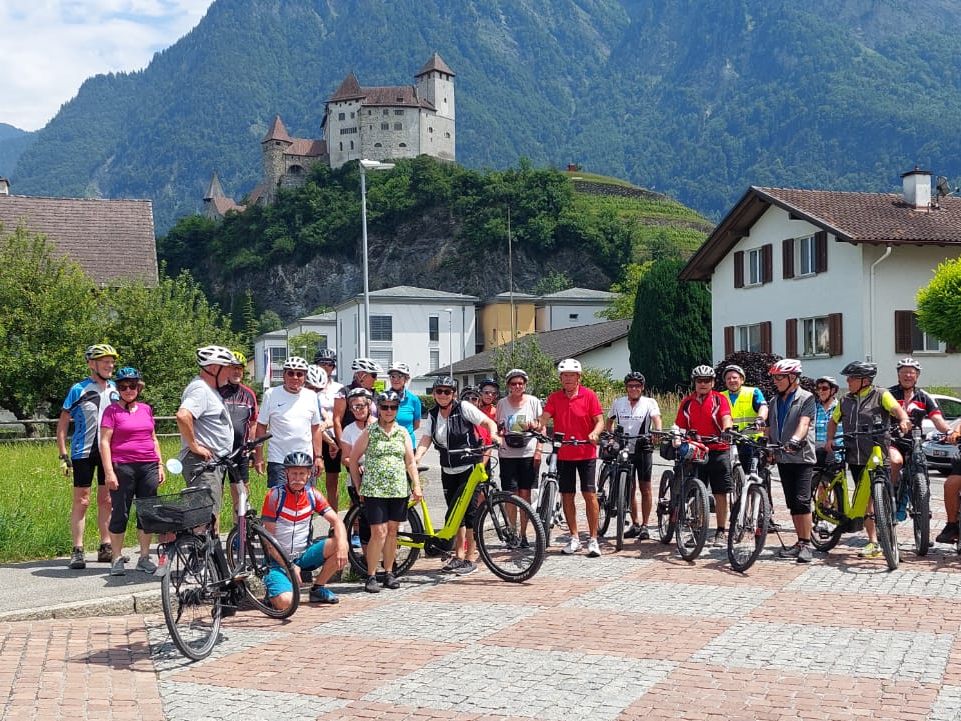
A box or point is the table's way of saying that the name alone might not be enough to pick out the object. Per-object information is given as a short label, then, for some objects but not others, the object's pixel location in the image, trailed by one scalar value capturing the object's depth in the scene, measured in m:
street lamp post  23.72
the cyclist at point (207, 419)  8.77
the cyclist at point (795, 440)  10.20
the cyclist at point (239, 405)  9.82
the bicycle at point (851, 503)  9.81
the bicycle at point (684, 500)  10.45
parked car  20.19
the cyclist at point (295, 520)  8.15
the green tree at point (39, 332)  25.98
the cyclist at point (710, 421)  11.17
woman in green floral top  9.20
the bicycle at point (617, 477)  11.31
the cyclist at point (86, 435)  9.91
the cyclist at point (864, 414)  10.27
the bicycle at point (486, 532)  9.56
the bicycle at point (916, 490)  10.38
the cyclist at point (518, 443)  10.91
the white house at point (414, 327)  100.06
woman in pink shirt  9.52
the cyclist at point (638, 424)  11.93
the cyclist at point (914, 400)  10.78
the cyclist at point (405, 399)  10.30
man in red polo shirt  10.81
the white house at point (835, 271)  35.28
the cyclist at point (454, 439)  10.00
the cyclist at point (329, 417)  10.85
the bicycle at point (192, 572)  6.99
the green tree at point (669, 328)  51.56
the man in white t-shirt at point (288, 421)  9.46
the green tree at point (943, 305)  30.61
